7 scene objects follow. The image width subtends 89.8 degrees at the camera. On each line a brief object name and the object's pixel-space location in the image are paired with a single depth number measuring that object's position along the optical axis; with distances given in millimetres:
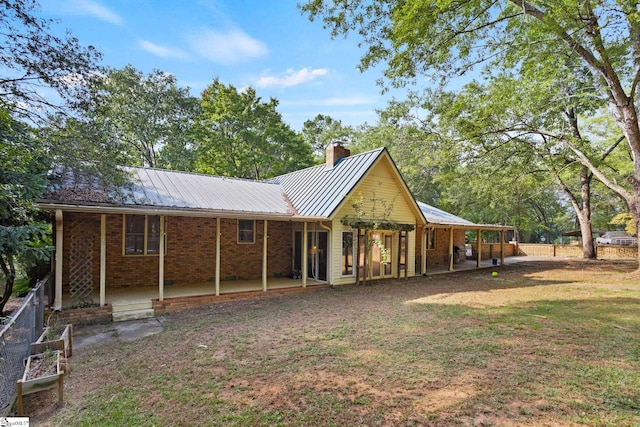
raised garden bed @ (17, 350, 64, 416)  3721
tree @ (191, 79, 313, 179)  23812
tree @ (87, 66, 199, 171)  24047
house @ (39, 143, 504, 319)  8523
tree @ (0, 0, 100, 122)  5387
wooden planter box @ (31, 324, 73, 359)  4910
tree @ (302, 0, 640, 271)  8844
